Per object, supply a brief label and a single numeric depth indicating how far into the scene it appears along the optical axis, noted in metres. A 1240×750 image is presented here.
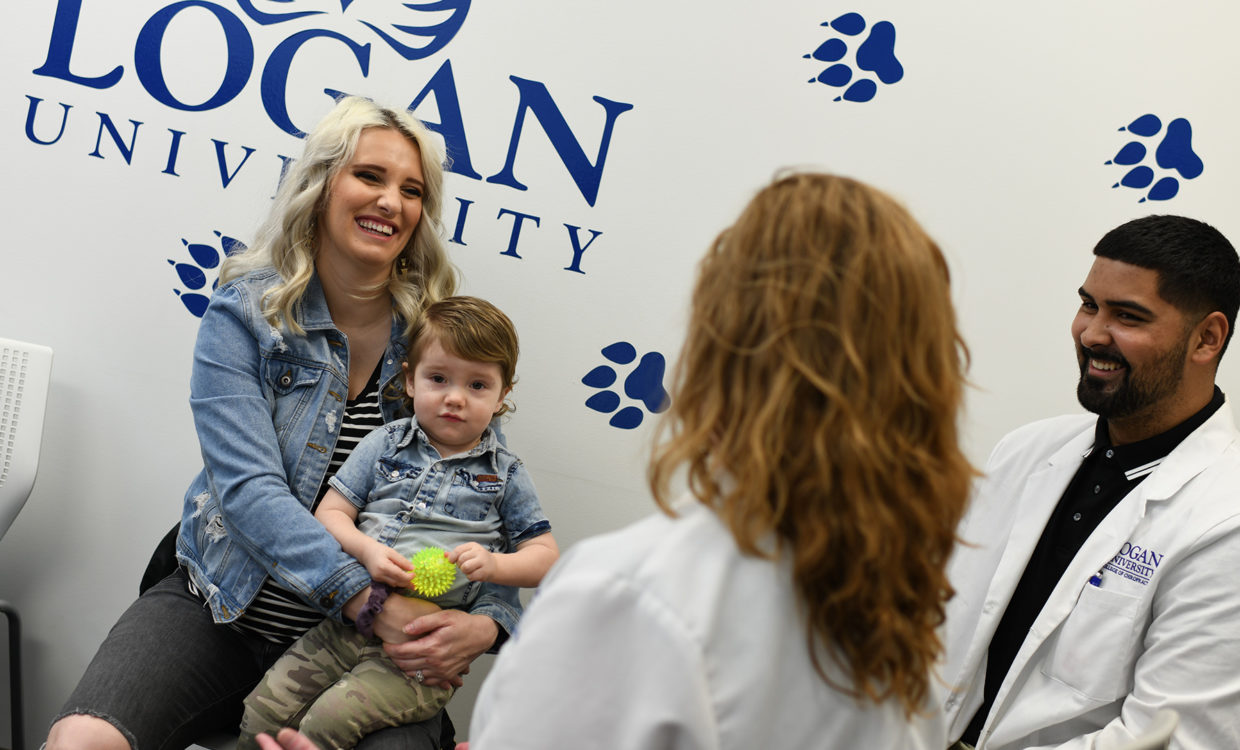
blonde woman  1.79
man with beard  1.73
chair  2.39
